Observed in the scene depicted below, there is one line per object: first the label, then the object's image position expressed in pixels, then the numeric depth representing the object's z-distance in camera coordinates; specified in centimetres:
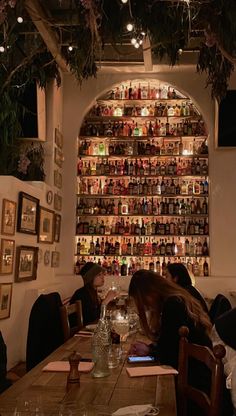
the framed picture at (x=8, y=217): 502
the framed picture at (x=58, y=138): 701
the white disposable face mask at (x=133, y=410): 151
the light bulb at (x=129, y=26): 473
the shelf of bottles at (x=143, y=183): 720
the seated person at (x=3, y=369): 231
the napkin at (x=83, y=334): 332
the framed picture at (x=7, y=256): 498
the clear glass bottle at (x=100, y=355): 213
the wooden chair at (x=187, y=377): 167
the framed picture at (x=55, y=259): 680
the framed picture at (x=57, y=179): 690
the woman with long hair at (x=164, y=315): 255
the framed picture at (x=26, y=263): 541
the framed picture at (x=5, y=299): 500
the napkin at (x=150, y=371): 215
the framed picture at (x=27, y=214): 544
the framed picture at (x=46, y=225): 621
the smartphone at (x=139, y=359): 244
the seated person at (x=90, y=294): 473
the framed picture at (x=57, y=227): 688
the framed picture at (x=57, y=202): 690
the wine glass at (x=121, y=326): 309
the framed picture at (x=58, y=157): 691
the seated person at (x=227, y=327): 138
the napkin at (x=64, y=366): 221
